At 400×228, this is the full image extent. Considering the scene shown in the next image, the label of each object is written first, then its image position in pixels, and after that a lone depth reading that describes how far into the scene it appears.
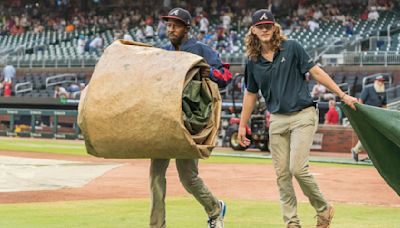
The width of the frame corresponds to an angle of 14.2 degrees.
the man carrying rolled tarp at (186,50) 14.22
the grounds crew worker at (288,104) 14.45
